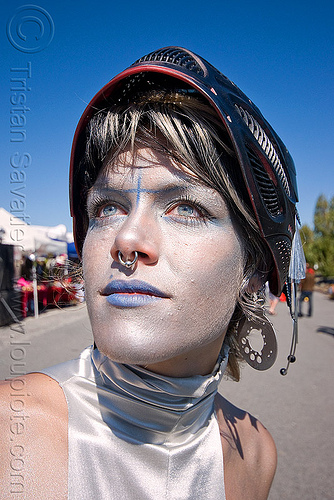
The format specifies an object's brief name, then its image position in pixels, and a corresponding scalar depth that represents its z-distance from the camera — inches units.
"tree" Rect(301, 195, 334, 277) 1201.4
